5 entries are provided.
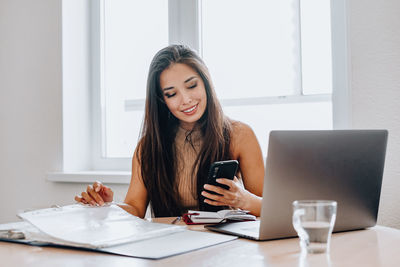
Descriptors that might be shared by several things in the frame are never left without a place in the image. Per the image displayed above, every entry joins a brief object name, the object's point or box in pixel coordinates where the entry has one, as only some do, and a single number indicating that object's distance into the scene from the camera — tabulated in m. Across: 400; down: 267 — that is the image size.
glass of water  0.76
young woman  1.83
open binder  0.87
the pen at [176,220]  1.31
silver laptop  0.91
